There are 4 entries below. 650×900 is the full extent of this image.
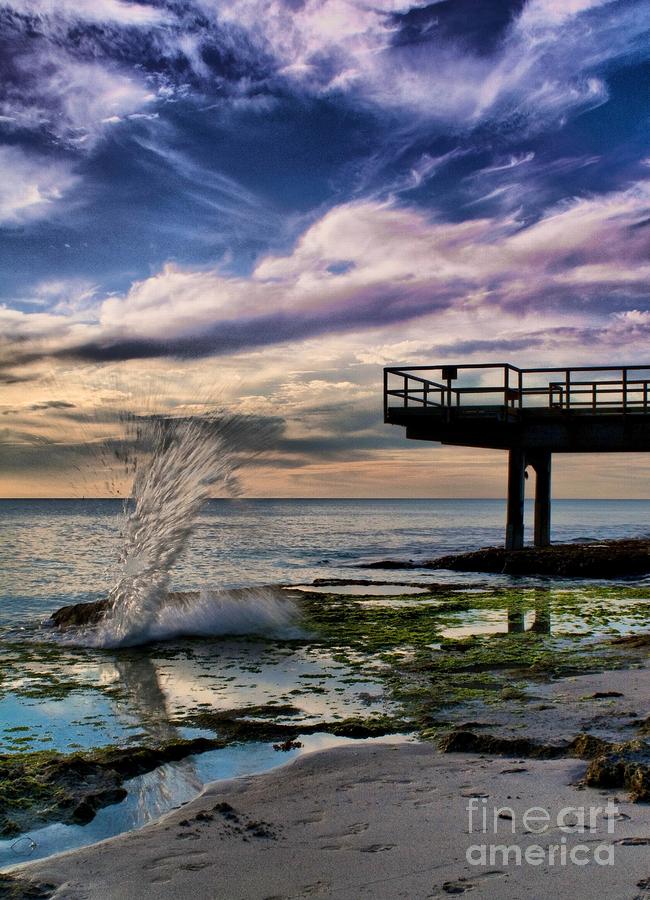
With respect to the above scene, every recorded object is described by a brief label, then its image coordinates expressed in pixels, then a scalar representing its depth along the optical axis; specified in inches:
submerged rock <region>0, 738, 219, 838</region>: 213.3
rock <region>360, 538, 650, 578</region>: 911.7
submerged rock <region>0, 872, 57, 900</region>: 162.7
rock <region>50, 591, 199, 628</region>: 562.3
